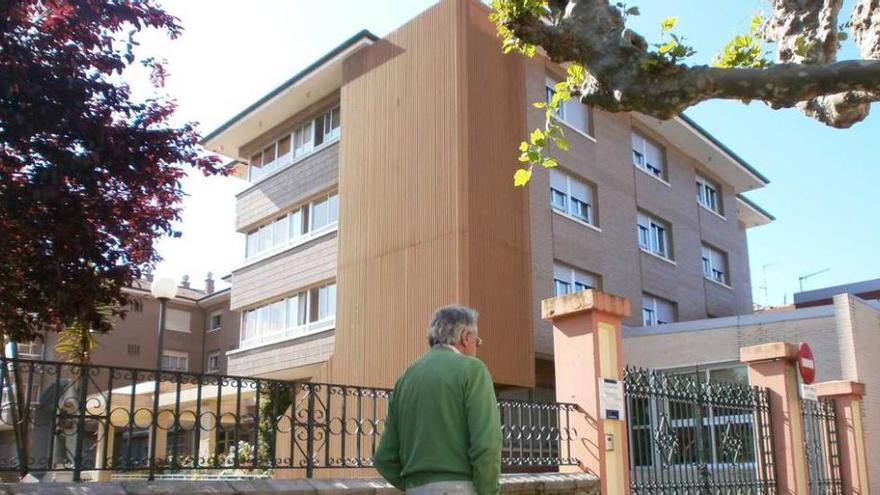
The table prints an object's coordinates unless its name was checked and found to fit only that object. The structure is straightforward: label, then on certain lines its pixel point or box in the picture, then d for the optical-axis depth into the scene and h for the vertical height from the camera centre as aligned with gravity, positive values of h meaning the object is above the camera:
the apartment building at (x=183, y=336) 40.19 +5.57
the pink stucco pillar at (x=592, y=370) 8.20 +0.79
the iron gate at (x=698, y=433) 8.86 +0.22
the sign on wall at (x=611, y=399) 8.19 +0.51
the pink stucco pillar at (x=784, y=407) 10.47 +0.55
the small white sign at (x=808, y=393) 10.89 +0.73
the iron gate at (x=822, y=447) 11.37 +0.08
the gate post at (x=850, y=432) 12.20 +0.28
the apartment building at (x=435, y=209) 19.83 +6.22
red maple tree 7.26 +2.52
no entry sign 10.74 +1.07
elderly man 4.25 +0.15
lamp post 13.46 +2.51
